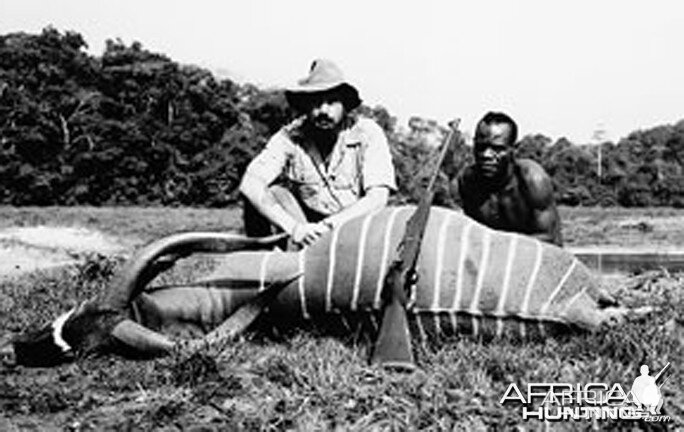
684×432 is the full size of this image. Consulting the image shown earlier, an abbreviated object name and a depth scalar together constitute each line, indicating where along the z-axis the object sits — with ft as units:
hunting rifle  10.65
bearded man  15.58
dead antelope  11.60
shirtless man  14.51
